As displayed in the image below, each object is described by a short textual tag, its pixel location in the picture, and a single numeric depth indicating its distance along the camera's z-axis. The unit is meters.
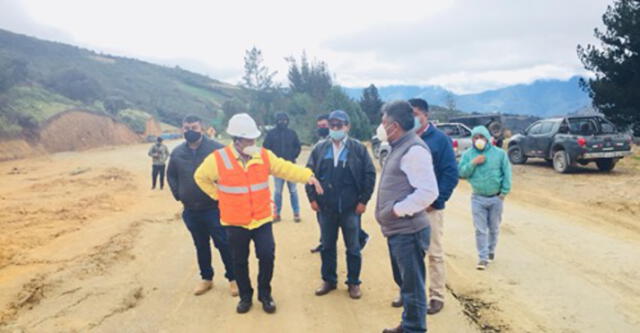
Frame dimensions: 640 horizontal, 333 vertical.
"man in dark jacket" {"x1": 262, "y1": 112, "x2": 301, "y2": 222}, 7.18
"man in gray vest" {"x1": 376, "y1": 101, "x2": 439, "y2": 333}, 2.99
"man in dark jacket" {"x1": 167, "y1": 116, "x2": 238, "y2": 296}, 4.38
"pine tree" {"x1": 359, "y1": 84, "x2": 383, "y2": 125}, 32.53
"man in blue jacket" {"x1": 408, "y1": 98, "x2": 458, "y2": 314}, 3.65
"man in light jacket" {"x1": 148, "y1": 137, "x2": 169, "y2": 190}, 12.37
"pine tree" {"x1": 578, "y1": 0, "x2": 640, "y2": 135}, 16.31
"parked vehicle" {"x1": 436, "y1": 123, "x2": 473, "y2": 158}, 15.16
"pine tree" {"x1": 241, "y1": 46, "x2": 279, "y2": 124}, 39.09
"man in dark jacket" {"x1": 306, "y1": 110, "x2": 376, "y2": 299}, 4.16
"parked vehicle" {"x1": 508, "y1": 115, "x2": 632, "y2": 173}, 11.71
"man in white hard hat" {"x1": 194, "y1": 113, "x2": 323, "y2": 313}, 3.85
